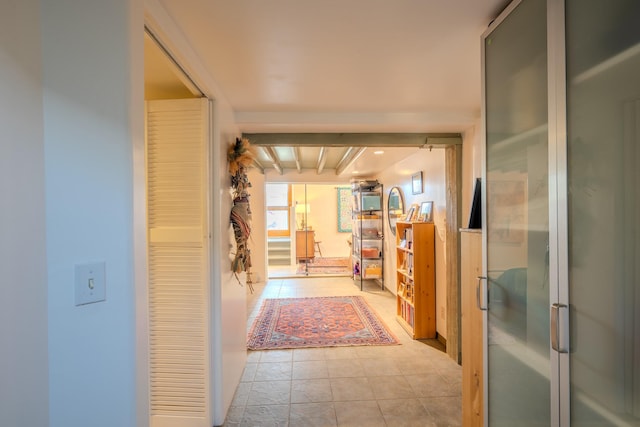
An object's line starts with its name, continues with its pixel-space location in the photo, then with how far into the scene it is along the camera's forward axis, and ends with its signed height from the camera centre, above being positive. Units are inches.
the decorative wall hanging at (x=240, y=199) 89.1 +4.5
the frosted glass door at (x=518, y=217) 41.5 -1.0
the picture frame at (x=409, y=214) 154.2 -1.1
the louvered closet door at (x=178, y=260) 74.2 -11.7
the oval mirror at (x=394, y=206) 179.3 +3.6
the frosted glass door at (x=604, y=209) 31.0 +0.2
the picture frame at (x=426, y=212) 134.4 -0.1
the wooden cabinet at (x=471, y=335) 64.1 -28.2
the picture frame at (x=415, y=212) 146.9 -0.1
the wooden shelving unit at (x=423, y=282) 129.8 -31.1
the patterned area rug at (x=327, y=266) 277.9 -56.3
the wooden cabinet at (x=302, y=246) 330.0 -37.2
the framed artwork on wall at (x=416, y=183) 147.8 +15.0
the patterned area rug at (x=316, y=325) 126.1 -55.3
